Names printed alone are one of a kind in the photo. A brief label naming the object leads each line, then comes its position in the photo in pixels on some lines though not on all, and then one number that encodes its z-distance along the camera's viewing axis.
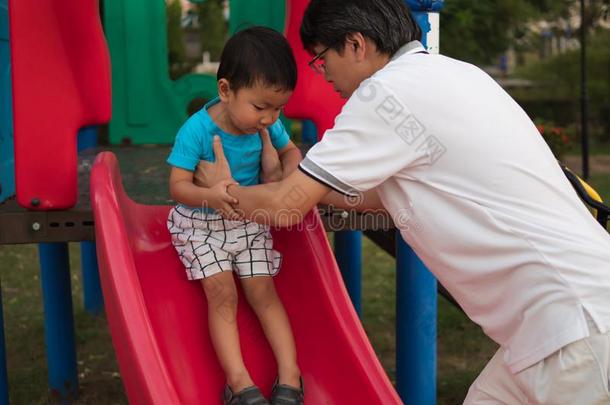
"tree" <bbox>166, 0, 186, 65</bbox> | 11.27
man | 1.78
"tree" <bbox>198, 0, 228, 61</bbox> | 11.93
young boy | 2.31
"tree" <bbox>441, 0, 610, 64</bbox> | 8.09
